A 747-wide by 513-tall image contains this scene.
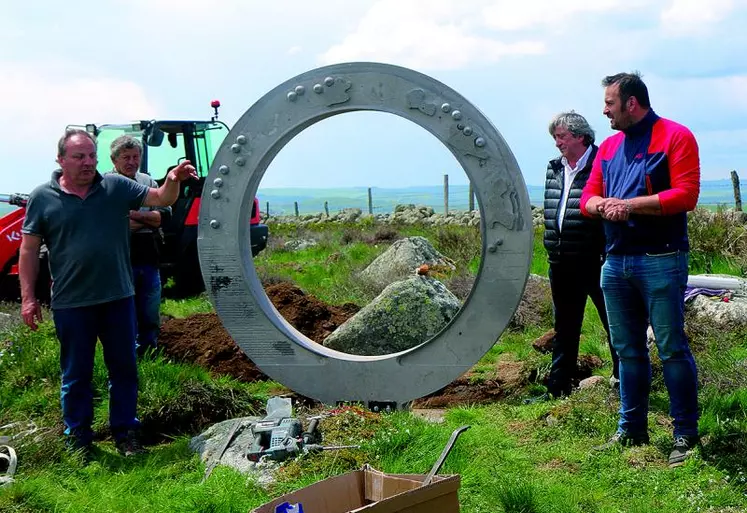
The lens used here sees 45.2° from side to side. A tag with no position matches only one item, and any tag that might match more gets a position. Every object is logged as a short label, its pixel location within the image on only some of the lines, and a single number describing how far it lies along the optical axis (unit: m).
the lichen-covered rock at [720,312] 7.38
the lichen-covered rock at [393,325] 7.06
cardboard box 3.06
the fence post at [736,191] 18.34
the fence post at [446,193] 30.67
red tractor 10.84
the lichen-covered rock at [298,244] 18.56
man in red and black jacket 4.63
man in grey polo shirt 5.28
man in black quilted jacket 5.92
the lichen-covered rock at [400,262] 11.02
